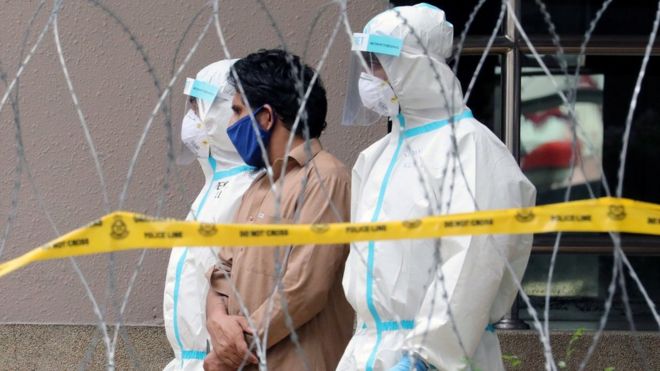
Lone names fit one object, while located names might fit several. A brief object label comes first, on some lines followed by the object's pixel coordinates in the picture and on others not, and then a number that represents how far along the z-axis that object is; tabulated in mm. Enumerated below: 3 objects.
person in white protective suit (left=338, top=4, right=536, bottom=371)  6820
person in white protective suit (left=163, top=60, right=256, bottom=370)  8914
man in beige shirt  7824
